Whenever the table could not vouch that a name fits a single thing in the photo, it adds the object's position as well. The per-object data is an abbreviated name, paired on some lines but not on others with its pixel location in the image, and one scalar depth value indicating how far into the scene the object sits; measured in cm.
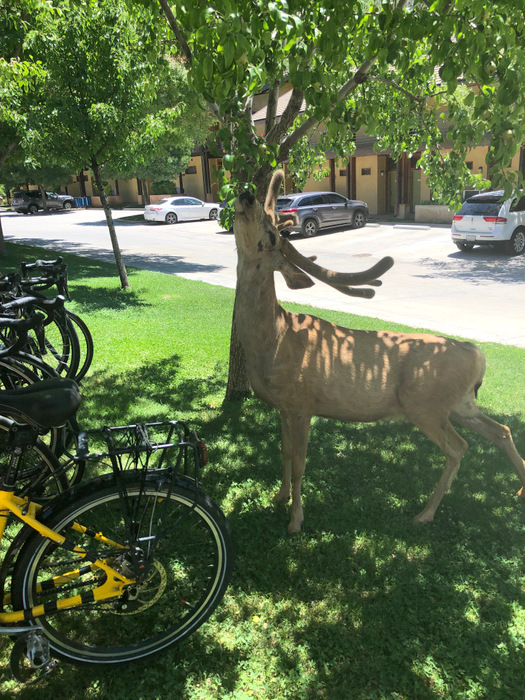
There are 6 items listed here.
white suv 1697
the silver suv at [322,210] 2352
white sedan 3225
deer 351
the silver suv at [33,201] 4559
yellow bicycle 250
